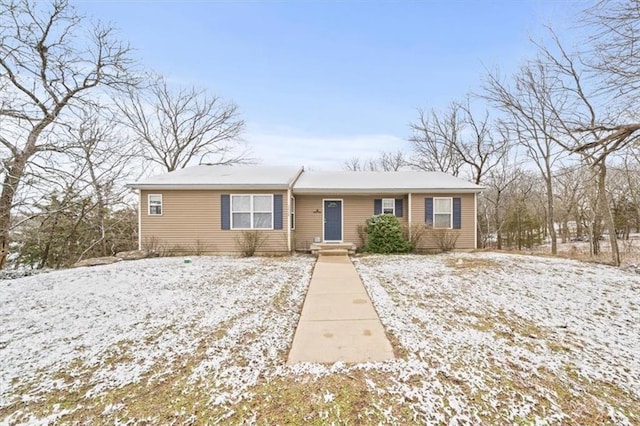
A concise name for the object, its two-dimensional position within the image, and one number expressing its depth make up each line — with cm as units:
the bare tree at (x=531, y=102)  1197
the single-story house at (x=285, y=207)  991
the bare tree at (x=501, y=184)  1781
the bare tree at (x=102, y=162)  815
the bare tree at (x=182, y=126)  1900
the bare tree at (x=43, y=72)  629
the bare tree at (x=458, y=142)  1695
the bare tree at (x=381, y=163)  2490
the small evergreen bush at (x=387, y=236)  1010
